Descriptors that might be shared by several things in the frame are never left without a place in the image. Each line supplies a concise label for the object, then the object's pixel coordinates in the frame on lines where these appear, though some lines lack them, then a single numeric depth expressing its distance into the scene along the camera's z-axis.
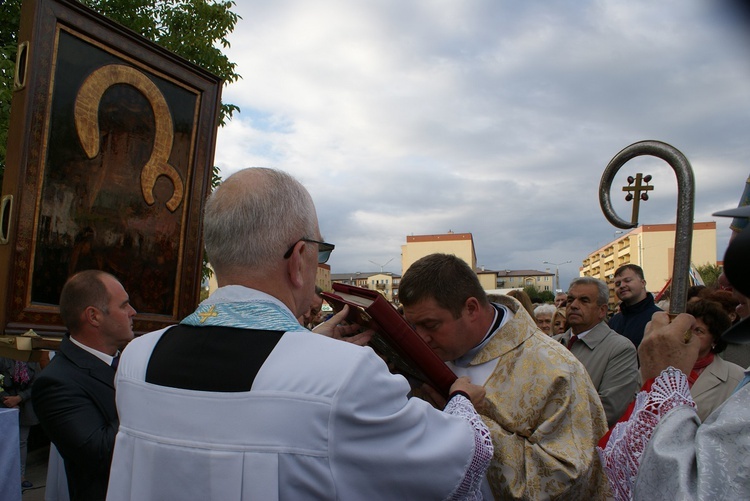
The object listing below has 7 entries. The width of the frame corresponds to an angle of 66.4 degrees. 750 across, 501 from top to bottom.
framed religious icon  3.07
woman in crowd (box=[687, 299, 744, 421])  3.37
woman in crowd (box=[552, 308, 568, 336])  7.51
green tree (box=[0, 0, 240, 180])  8.80
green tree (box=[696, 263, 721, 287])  39.72
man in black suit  2.62
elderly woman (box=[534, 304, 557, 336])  7.74
